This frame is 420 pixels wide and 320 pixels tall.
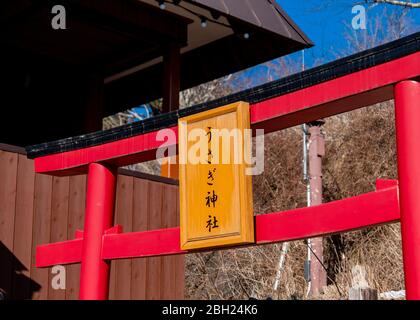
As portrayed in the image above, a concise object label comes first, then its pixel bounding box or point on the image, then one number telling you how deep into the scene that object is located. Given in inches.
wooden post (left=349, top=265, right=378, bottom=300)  255.9
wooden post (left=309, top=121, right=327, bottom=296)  487.2
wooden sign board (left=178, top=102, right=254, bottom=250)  182.9
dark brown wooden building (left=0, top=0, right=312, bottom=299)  318.7
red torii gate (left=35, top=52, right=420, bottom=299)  156.4
